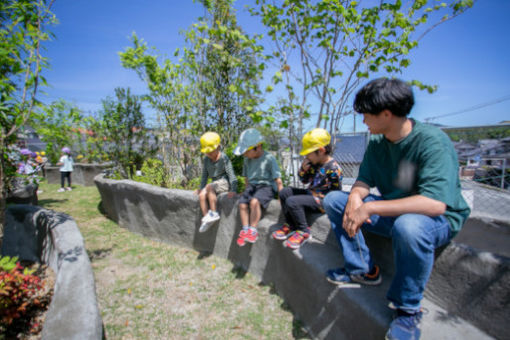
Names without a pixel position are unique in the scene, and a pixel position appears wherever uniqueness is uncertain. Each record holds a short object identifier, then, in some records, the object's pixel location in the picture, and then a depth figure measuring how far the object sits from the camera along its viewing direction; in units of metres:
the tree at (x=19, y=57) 2.19
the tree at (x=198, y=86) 5.00
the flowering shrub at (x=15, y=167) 3.43
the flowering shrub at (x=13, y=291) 1.90
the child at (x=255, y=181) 3.00
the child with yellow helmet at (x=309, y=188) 2.53
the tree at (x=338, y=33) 2.73
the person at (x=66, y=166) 9.00
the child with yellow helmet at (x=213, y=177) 3.47
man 1.39
